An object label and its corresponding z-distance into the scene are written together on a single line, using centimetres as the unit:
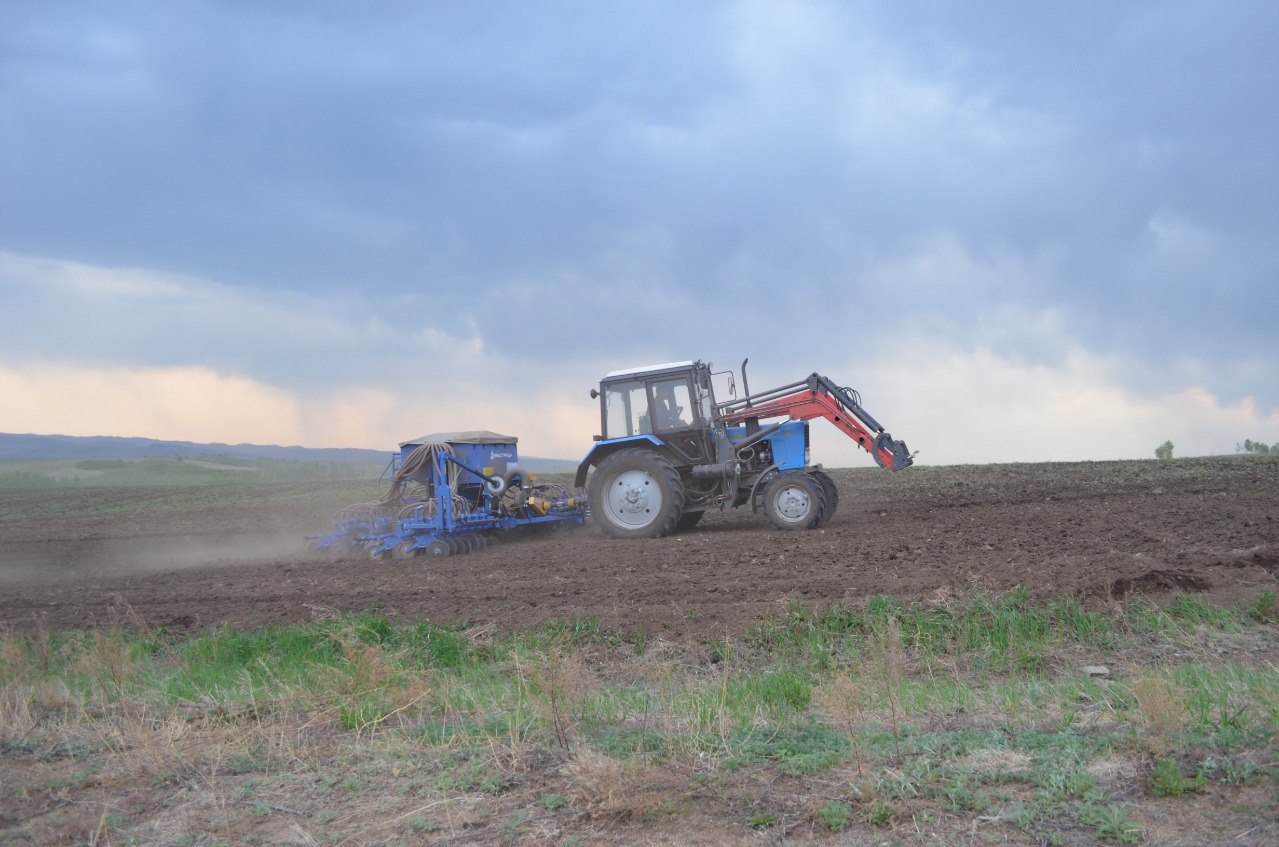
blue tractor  1312
